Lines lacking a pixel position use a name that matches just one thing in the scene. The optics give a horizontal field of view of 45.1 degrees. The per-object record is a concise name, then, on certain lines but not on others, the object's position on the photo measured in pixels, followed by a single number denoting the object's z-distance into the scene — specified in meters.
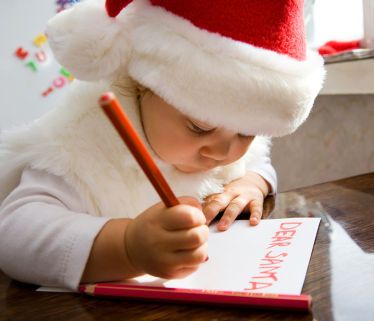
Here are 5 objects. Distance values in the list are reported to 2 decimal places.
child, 0.39
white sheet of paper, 0.38
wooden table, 0.32
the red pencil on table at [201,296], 0.32
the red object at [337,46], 1.02
